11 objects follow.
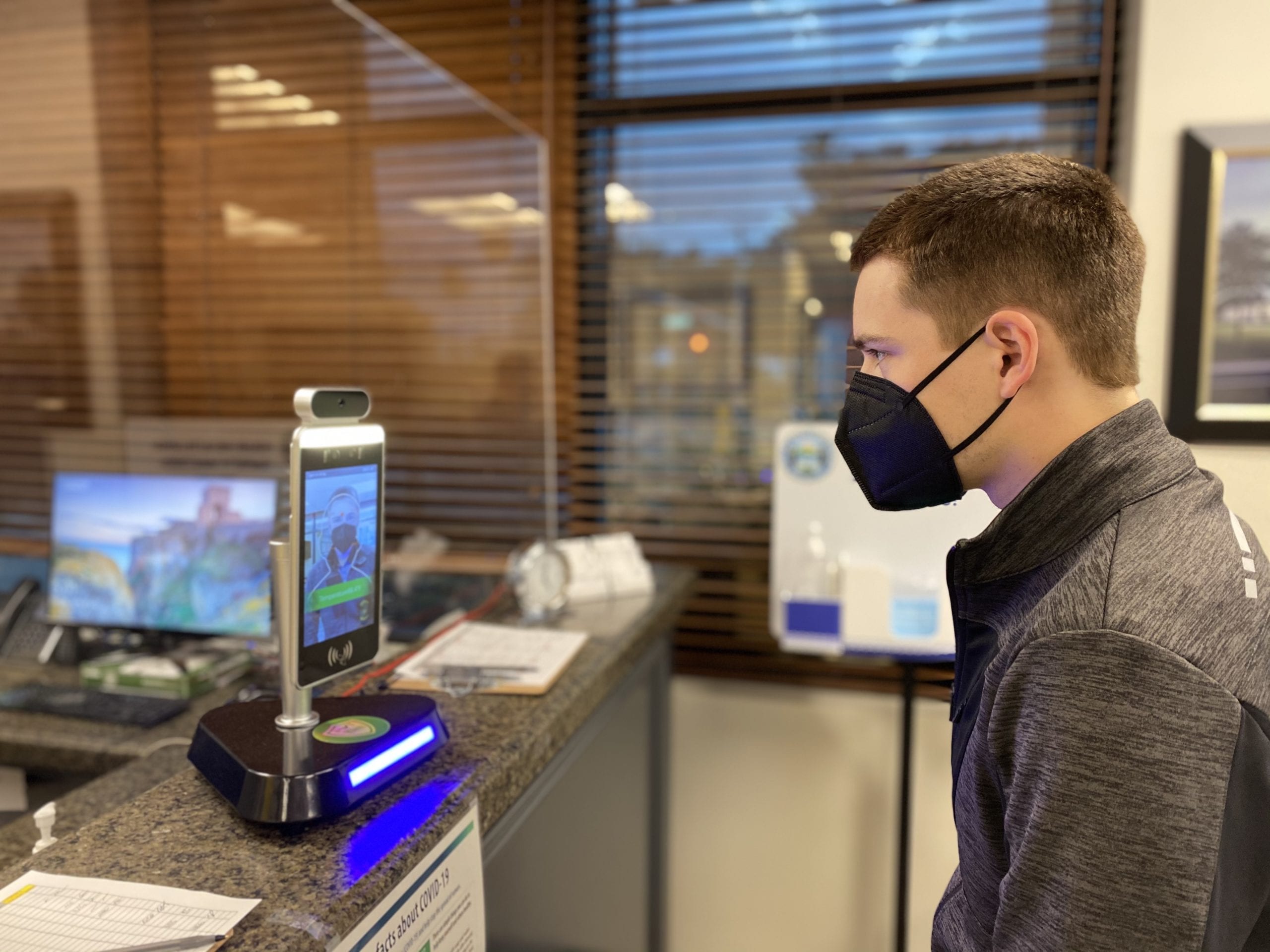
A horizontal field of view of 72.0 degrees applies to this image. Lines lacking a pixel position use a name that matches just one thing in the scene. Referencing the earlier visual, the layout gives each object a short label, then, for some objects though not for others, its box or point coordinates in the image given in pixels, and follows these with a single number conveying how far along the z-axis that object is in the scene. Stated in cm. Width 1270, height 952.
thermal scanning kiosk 88
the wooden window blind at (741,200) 233
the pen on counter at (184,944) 69
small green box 168
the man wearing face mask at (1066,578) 68
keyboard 156
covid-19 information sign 85
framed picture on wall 202
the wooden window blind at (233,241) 151
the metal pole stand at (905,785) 211
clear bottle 209
